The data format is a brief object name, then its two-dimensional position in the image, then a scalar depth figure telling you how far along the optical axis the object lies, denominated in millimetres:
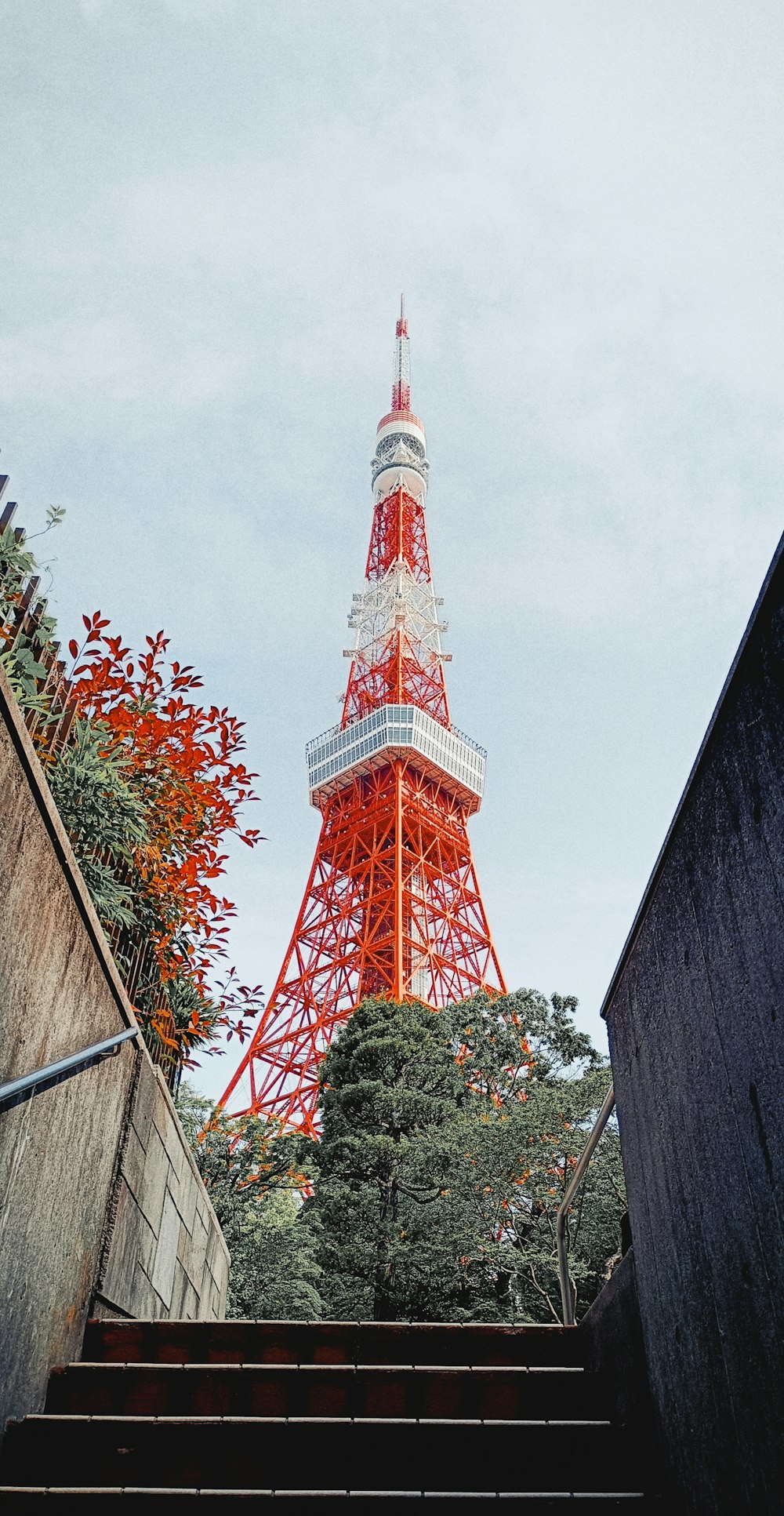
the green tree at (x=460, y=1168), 11016
